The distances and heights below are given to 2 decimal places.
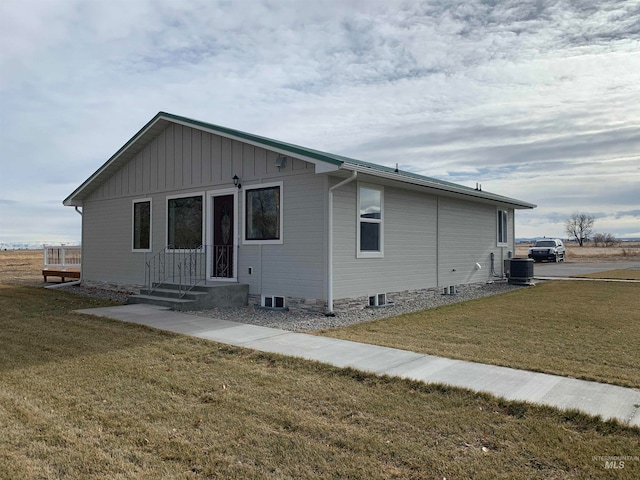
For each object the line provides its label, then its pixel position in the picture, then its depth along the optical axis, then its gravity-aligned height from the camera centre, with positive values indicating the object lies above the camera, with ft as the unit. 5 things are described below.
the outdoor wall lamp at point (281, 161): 32.30 +6.30
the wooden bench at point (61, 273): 57.06 -2.61
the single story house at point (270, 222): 31.30 +2.49
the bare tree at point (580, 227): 255.91 +13.47
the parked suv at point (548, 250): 110.32 +0.28
